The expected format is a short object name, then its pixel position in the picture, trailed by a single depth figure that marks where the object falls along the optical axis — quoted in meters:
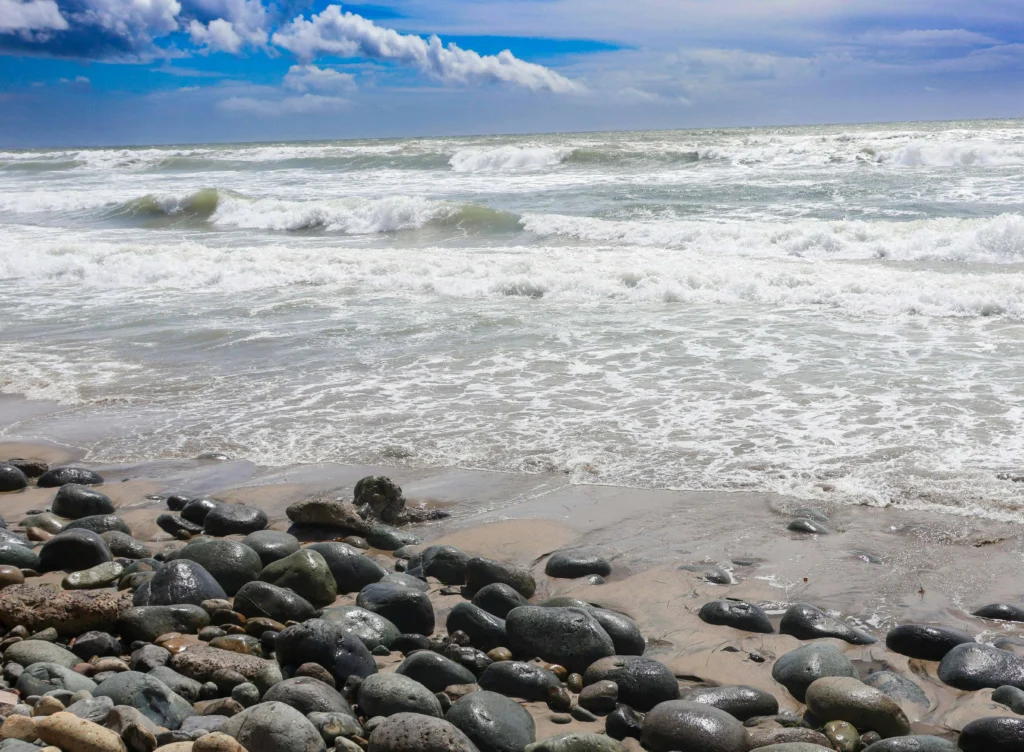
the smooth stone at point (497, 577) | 4.52
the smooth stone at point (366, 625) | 3.89
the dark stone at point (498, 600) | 4.25
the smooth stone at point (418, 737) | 2.88
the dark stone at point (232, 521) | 5.31
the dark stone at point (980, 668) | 3.54
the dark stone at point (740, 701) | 3.39
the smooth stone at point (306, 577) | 4.34
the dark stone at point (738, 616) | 4.10
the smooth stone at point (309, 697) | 3.18
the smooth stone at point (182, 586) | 4.08
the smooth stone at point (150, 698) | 3.08
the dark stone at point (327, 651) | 3.53
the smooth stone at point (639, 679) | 3.47
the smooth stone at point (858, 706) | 3.24
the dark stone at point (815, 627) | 3.98
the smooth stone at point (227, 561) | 4.42
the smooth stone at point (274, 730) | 2.84
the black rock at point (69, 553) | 4.63
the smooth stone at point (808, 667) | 3.57
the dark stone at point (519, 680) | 3.51
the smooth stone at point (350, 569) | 4.55
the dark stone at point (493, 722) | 3.08
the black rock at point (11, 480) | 6.11
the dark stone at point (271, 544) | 4.73
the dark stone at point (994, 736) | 3.01
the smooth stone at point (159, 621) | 3.83
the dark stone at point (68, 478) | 6.12
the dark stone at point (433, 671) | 3.51
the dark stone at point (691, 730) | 3.09
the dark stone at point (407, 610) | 4.10
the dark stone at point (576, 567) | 4.75
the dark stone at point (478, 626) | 3.94
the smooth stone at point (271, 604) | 4.09
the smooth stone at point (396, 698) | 3.23
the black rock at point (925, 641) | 3.81
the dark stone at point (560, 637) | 3.74
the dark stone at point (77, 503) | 5.56
